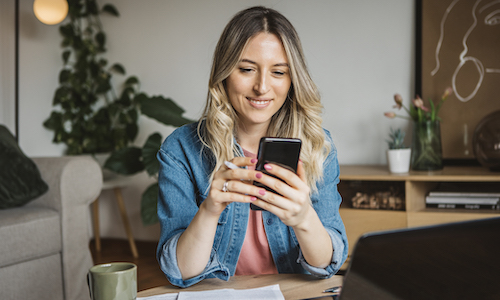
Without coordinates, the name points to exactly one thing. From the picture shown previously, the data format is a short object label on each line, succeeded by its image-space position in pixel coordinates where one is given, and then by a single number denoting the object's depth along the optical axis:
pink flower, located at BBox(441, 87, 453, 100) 2.26
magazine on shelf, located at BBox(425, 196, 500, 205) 2.05
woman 1.01
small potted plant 2.20
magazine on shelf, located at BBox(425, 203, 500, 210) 2.06
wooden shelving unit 2.04
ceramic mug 0.66
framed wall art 2.36
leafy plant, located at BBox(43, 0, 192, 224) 3.36
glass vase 2.25
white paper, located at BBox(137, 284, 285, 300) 0.77
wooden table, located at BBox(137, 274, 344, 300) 0.81
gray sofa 1.96
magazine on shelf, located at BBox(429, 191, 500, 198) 2.05
